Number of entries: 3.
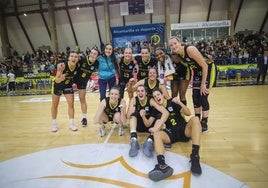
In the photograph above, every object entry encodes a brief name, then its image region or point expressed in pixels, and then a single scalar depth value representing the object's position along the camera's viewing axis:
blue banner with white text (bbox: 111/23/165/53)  15.59
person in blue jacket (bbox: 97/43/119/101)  4.04
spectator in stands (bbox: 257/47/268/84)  8.40
